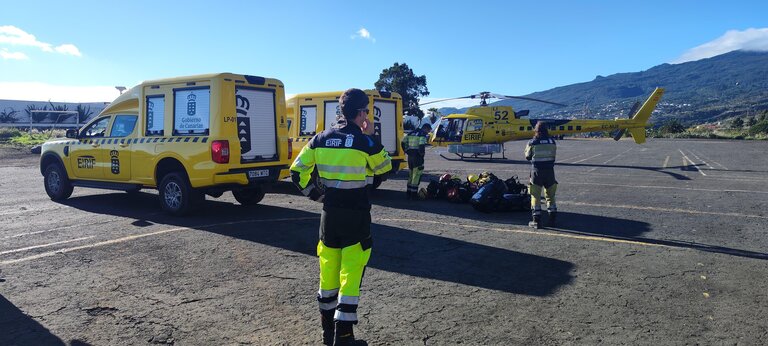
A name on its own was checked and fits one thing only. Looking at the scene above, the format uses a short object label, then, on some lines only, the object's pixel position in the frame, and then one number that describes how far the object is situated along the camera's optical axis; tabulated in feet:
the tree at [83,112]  154.30
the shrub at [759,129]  176.68
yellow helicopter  79.25
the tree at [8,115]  162.61
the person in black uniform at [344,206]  11.00
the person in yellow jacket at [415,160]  35.12
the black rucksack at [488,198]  29.43
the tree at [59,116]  160.86
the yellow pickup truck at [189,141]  26.66
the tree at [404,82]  208.23
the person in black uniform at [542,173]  25.46
